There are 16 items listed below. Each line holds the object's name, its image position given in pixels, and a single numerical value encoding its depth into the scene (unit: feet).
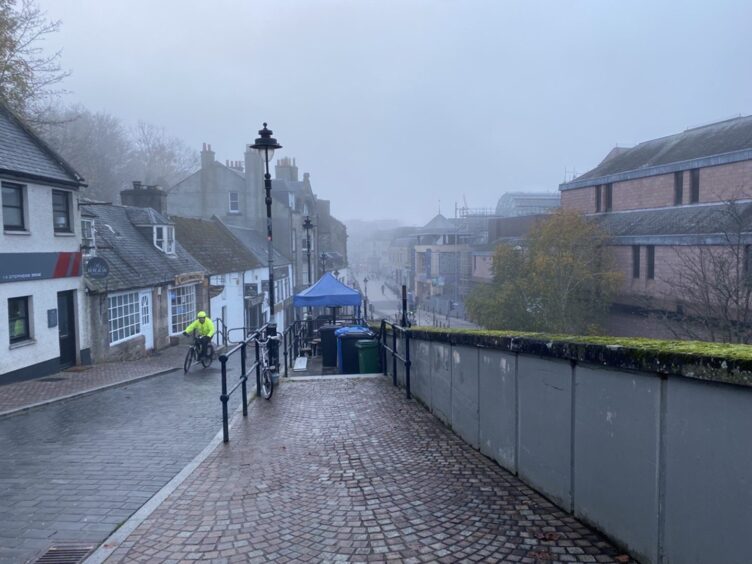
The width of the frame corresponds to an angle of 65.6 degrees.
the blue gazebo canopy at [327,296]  55.93
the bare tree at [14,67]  65.18
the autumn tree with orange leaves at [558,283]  112.37
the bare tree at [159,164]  188.96
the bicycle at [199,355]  54.33
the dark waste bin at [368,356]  42.32
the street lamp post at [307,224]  88.10
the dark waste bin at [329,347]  48.14
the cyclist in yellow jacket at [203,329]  54.65
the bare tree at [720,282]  73.15
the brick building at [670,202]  95.45
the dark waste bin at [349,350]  44.39
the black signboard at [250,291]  110.83
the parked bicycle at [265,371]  33.21
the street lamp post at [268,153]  42.32
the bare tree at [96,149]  135.23
